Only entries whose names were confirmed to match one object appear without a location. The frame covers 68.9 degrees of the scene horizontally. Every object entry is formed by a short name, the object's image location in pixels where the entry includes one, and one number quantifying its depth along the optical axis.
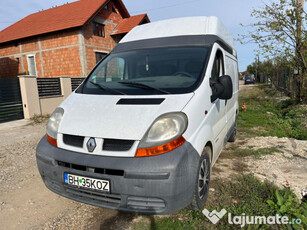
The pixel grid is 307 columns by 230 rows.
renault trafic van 1.97
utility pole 8.87
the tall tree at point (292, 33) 8.95
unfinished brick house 17.33
